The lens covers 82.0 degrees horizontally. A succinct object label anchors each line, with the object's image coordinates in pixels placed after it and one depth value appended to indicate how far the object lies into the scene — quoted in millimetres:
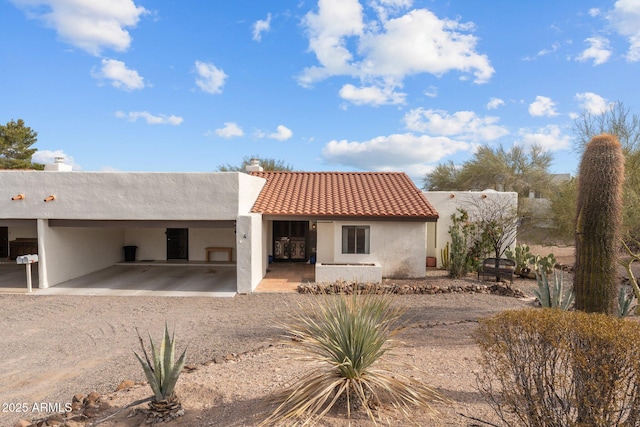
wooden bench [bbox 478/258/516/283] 14273
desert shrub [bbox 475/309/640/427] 2973
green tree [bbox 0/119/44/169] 33156
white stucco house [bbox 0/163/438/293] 13359
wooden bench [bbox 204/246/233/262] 19094
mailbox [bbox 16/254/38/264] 12492
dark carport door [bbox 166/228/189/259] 19656
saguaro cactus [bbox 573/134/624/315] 7176
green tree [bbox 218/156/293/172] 40906
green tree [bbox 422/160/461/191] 35750
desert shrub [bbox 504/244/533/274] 15633
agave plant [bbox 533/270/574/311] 8770
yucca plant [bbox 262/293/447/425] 4051
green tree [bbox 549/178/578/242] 15047
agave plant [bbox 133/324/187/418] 4410
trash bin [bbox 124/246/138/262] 19203
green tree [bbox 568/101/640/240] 10445
